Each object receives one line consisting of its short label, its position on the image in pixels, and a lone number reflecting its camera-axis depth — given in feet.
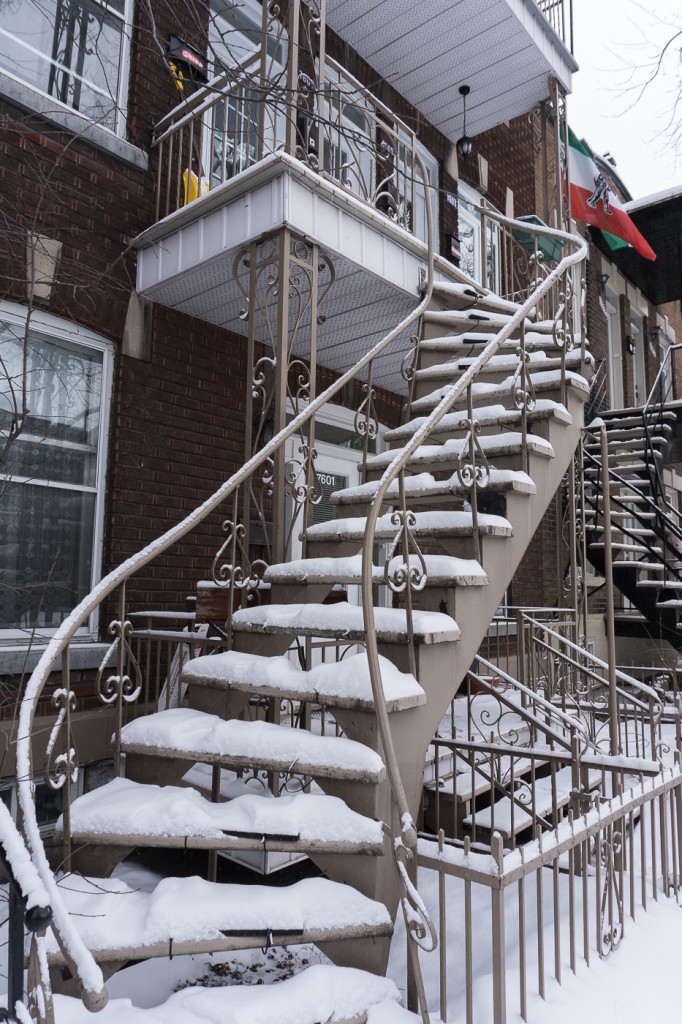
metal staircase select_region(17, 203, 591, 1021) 6.98
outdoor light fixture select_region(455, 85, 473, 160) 27.68
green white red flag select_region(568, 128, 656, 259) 30.35
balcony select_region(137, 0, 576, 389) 14.03
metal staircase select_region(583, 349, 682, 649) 22.61
